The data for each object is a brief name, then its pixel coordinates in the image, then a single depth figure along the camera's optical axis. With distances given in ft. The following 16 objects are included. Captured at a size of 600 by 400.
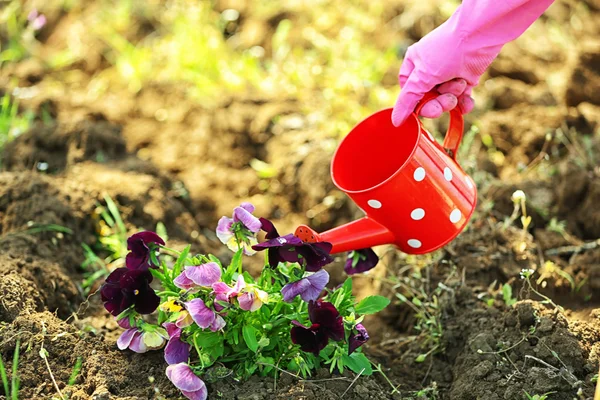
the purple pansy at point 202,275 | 4.76
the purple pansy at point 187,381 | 4.75
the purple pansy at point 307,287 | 4.80
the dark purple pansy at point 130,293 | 4.85
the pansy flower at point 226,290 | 4.76
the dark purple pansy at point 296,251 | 4.81
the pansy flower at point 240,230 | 4.87
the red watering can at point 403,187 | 5.05
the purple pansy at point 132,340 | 4.96
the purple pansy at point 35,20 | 7.98
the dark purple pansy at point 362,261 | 5.23
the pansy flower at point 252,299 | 4.75
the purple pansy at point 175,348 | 4.84
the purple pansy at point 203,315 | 4.72
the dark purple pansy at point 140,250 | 4.89
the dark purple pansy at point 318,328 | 4.76
